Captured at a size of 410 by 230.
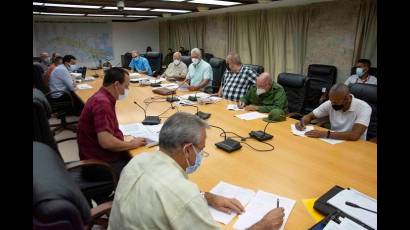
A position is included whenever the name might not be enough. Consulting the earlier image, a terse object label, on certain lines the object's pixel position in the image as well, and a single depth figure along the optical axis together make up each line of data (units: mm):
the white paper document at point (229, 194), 1287
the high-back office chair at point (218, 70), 5328
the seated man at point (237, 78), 3898
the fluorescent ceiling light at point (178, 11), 6984
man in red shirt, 1945
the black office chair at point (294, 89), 3594
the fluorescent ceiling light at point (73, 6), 5340
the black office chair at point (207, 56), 7951
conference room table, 1496
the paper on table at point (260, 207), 1243
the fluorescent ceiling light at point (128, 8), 5920
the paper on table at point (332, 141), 2123
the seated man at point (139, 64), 6614
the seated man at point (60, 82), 4281
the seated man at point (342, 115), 2186
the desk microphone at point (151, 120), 2594
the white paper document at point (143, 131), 2229
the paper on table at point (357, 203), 1210
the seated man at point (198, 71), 4939
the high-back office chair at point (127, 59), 7949
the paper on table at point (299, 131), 2313
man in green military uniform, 3119
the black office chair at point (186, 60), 6309
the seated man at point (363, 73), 4252
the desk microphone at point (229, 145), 1979
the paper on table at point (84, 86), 4684
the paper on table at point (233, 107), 3144
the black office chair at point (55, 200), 661
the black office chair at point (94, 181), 1814
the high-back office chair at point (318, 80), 4566
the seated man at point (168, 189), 937
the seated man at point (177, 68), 5965
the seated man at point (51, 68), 4340
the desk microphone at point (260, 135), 2183
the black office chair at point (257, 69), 4238
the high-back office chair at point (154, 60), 7230
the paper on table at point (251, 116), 2783
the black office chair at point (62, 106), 4209
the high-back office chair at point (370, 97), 2773
